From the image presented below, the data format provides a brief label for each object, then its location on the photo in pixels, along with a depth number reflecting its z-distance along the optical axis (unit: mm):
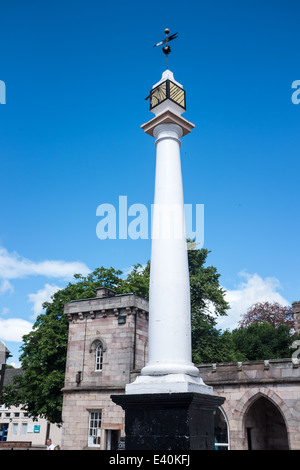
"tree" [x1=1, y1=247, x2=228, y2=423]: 27844
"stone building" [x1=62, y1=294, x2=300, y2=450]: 19469
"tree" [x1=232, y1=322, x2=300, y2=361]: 35906
